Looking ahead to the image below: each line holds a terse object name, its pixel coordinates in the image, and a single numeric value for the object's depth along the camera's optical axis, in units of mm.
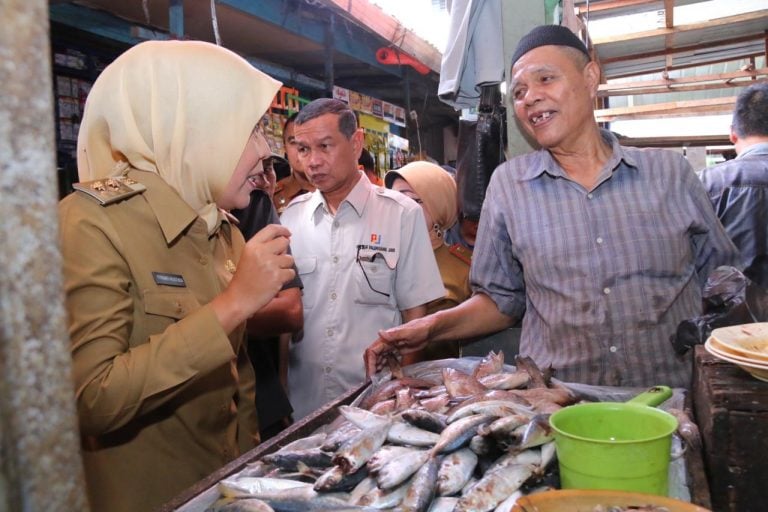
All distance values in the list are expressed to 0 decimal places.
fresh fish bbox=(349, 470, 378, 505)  1478
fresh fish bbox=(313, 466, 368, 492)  1515
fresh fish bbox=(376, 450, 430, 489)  1478
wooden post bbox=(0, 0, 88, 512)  572
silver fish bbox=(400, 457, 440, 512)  1396
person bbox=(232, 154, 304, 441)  3047
